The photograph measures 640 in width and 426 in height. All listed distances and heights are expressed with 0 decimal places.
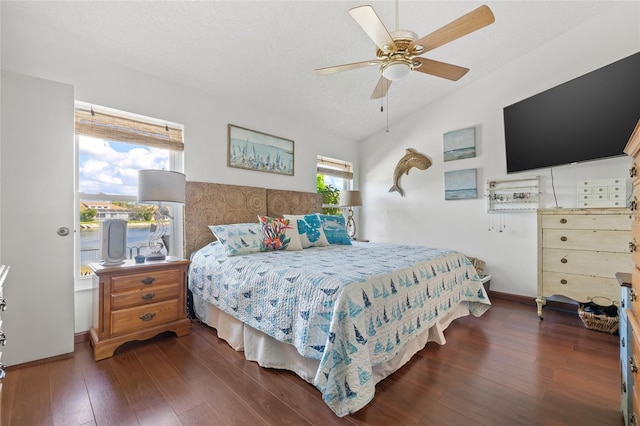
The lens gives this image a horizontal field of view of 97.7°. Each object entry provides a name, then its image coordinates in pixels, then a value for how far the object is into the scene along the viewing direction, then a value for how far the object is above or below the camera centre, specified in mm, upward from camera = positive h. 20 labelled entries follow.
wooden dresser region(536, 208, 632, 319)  2405 -368
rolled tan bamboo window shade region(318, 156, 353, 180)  4555 +777
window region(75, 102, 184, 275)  2447 +436
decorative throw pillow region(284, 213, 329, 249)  2965 -191
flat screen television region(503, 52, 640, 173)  2400 +906
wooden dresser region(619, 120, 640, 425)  1018 -414
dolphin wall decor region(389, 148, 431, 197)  4230 +759
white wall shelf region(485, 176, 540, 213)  3258 +225
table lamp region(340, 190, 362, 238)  4406 +235
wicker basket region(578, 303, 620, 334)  2400 -961
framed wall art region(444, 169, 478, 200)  3734 +386
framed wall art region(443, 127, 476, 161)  3752 +953
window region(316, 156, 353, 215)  4584 +588
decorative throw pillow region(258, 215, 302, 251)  2711 -214
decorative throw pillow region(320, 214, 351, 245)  3244 -197
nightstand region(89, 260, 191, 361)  2010 -687
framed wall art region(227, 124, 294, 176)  3369 +810
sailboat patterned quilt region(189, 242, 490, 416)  1393 -555
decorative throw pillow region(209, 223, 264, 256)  2451 -222
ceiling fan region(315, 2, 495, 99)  1596 +1095
